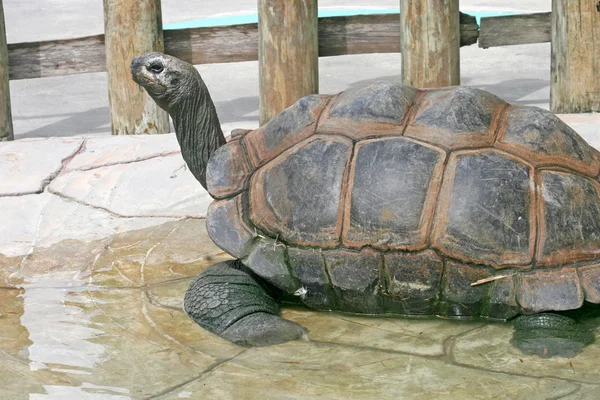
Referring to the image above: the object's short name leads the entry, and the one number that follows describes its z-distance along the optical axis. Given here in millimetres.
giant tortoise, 3930
